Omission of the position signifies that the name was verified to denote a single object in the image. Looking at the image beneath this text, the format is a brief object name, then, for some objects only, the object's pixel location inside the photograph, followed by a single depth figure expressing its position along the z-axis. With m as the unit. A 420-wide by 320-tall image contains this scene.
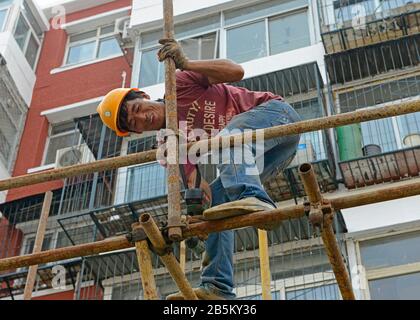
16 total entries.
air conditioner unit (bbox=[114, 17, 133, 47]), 17.36
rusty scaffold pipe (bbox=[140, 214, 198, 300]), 5.09
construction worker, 5.91
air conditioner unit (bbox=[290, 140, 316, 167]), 12.66
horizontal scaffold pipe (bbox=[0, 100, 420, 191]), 5.54
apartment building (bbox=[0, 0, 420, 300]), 11.84
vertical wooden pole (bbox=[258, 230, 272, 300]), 7.83
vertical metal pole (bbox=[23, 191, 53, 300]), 8.10
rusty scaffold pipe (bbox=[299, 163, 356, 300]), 4.88
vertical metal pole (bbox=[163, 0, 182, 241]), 5.22
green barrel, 13.07
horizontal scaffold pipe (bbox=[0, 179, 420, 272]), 4.96
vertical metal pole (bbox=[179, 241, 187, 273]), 8.84
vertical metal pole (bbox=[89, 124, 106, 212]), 13.88
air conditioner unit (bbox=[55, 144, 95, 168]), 16.30
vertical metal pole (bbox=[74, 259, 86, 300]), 12.60
